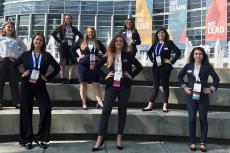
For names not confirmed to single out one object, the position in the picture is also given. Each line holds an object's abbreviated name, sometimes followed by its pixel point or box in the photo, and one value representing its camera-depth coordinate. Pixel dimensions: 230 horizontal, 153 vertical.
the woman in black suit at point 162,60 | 5.98
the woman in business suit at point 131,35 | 6.83
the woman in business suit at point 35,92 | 4.96
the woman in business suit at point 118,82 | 5.02
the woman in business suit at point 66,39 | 6.86
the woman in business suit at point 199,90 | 5.11
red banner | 27.17
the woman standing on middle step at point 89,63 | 5.95
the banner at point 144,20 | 27.59
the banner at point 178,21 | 32.78
